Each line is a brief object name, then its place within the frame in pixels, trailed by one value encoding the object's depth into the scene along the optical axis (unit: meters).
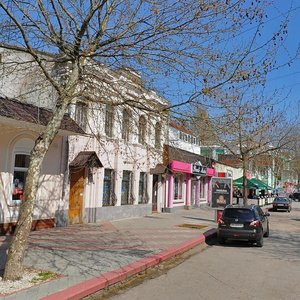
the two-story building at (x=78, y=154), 10.07
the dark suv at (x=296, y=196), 84.94
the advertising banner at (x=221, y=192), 26.06
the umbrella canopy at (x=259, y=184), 44.25
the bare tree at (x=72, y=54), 7.55
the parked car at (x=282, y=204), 39.69
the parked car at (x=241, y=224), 14.22
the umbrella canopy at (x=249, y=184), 39.69
